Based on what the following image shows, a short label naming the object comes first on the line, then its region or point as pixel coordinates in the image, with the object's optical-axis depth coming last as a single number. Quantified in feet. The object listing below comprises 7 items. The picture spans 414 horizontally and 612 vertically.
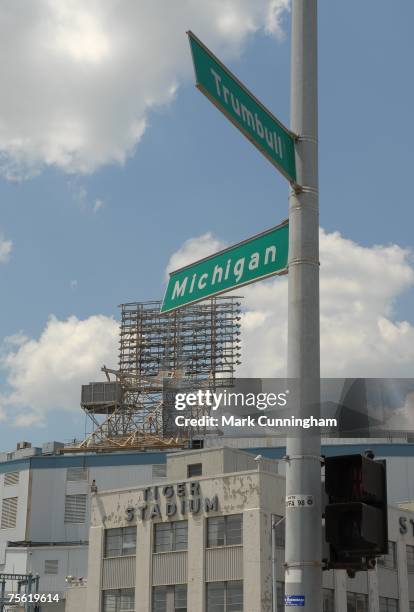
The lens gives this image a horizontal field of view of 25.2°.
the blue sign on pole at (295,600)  22.31
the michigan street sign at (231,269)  26.05
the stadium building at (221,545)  155.33
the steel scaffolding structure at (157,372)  313.53
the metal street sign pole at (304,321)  22.57
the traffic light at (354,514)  22.22
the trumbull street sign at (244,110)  22.33
